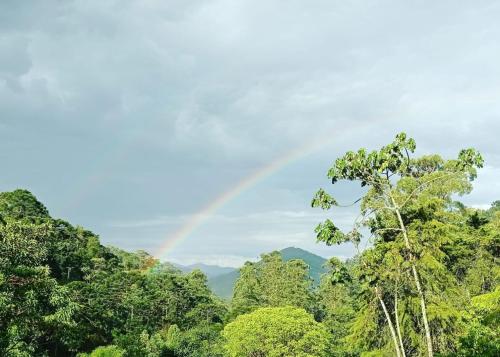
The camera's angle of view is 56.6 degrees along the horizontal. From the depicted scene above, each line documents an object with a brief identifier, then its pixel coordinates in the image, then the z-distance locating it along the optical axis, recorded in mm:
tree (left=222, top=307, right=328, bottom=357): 36156
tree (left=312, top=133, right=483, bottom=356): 19047
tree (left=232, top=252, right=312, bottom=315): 70688
